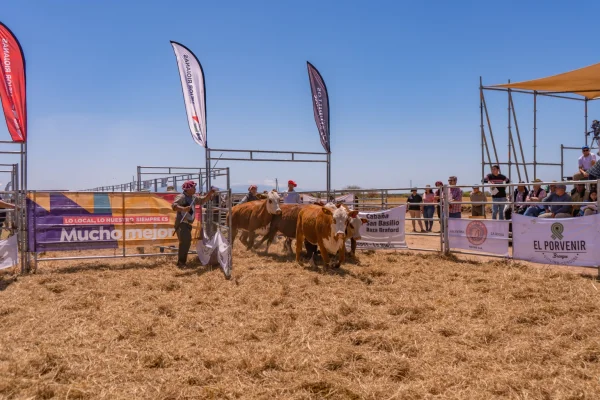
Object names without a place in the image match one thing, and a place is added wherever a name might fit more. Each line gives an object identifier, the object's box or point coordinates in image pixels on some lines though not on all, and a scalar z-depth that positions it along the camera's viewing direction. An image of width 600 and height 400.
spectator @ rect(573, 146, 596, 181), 10.87
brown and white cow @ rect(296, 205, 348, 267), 8.05
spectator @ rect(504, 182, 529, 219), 10.52
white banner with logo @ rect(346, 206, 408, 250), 10.25
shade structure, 9.69
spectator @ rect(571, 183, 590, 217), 8.90
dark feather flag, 13.86
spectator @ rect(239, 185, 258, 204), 12.85
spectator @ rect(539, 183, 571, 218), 8.24
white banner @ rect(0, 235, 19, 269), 7.88
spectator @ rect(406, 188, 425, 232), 16.56
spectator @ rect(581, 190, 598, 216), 7.55
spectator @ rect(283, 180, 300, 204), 13.41
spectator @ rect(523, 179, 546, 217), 9.13
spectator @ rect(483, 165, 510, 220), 10.77
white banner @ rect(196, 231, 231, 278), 7.56
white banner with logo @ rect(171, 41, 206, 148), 10.71
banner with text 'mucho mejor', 8.48
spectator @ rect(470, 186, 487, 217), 11.73
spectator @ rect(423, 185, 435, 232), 15.38
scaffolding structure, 10.13
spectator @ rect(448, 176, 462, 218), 11.92
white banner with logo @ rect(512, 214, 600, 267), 7.02
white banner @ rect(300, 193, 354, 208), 13.51
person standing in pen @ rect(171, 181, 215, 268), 8.68
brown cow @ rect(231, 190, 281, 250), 10.21
